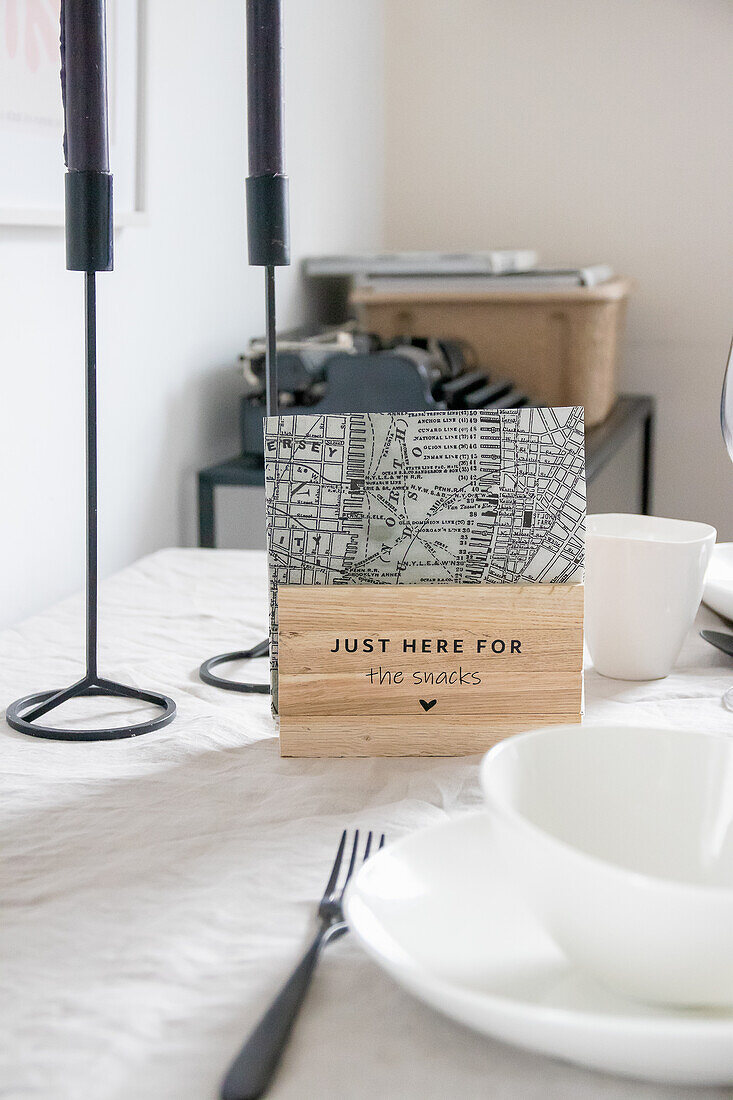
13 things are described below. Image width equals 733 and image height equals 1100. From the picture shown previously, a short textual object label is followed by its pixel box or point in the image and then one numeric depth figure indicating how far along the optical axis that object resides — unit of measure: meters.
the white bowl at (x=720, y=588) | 0.82
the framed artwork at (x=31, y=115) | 1.01
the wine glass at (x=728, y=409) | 0.71
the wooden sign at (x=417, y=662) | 0.58
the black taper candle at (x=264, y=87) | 0.68
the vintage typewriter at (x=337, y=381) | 1.47
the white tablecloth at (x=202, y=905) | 0.32
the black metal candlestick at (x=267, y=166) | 0.68
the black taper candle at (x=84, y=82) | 0.61
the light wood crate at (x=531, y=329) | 1.90
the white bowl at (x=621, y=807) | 0.31
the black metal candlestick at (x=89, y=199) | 0.61
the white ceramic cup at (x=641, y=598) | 0.67
